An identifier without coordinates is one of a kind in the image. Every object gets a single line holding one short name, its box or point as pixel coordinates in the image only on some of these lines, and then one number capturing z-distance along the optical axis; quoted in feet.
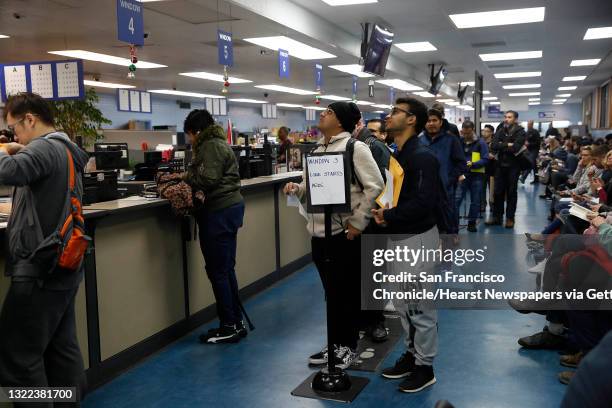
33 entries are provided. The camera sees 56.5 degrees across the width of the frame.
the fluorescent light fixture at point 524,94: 75.05
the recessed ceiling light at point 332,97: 70.45
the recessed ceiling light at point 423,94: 62.85
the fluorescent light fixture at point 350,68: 40.65
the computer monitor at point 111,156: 19.27
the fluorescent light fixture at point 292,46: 29.19
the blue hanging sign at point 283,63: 28.02
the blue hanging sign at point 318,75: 33.44
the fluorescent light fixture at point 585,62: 42.19
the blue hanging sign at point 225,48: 22.00
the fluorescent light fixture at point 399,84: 50.74
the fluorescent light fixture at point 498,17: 25.93
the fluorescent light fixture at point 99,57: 32.81
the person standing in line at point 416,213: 9.61
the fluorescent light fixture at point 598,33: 30.25
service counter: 10.56
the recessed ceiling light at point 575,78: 53.47
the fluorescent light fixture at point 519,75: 50.19
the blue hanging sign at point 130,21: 15.40
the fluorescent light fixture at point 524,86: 62.13
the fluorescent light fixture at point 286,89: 55.01
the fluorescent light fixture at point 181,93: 55.93
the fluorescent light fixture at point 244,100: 69.52
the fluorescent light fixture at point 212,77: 43.86
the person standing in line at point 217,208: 12.31
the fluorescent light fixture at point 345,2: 23.41
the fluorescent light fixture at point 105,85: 46.73
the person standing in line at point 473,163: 25.98
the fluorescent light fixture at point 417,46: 34.09
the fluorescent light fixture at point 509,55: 38.22
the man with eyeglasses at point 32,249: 7.61
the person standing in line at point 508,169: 26.55
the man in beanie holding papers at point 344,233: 10.09
